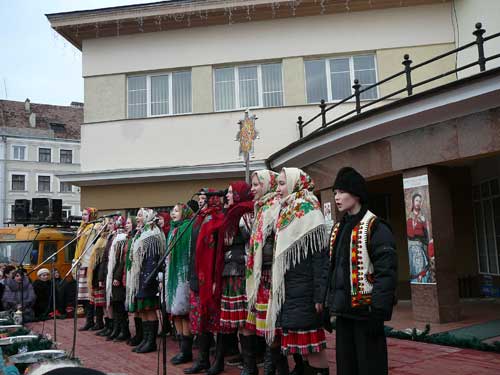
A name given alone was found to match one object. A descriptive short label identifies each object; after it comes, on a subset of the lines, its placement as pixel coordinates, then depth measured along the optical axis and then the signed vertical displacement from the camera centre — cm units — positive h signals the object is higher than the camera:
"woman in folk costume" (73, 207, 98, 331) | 907 +14
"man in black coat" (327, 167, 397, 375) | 356 -21
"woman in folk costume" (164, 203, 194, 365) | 630 -38
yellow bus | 1398 +51
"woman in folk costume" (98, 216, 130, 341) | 782 -47
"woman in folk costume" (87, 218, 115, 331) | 858 -6
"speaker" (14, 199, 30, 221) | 1462 +156
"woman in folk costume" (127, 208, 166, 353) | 695 -32
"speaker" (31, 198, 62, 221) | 1469 +160
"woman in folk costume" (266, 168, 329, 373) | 435 -19
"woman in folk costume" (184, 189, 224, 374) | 567 -28
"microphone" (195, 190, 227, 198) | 545 +71
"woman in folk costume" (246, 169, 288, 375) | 488 -15
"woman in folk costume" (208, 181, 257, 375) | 541 -11
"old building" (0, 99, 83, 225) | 4425 +1023
